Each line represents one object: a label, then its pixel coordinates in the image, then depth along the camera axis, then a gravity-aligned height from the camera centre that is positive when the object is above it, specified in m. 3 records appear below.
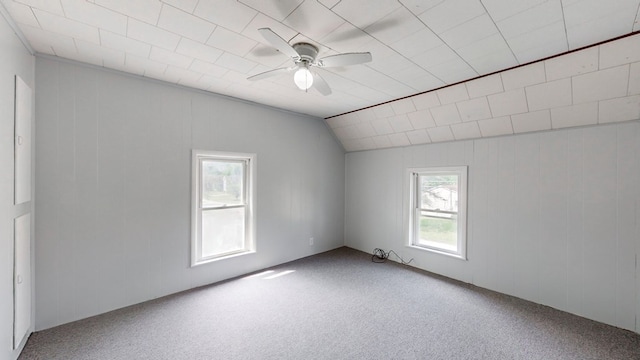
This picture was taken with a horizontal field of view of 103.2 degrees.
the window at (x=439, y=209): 3.45 -0.43
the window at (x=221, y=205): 3.19 -0.36
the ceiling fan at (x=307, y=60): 1.73 +0.88
